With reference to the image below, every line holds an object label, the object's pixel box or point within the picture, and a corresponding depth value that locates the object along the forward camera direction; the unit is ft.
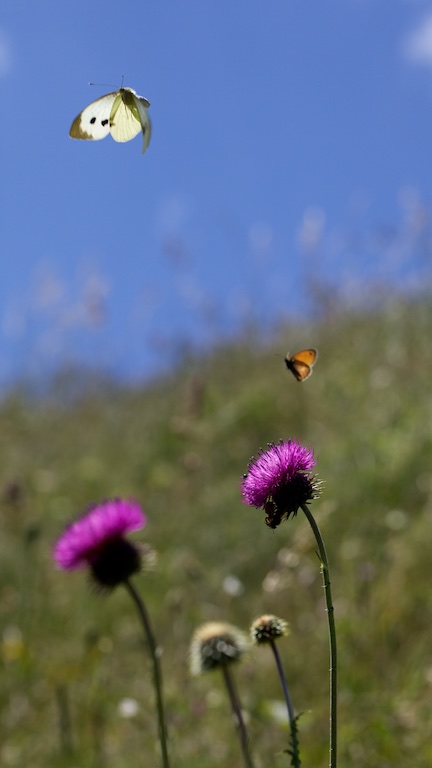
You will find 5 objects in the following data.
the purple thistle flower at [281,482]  6.24
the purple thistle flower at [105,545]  7.00
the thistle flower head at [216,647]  6.95
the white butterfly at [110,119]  6.33
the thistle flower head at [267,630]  6.48
